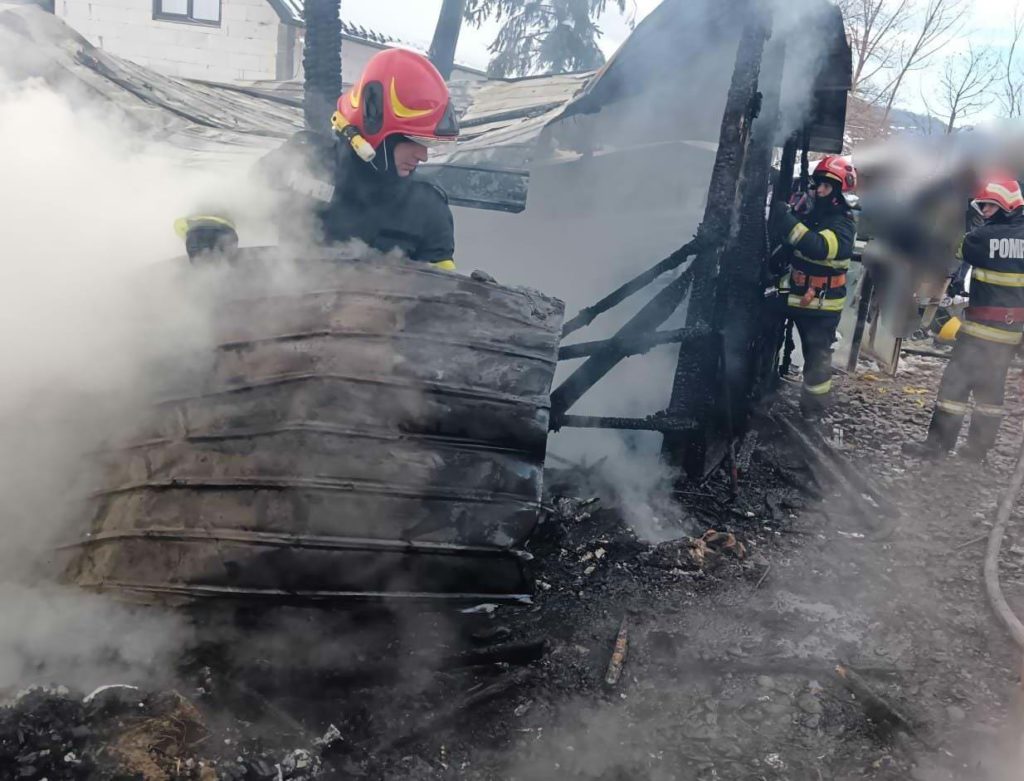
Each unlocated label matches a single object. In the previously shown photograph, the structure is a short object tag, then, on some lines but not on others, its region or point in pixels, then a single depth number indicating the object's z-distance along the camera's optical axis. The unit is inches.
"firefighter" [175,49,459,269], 135.8
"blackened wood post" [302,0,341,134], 276.7
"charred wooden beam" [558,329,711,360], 164.6
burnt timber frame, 168.1
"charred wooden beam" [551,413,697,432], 164.0
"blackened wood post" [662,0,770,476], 168.6
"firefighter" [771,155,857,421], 226.4
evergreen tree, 743.1
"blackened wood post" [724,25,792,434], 186.1
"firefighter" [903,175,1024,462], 205.0
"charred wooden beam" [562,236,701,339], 180.1
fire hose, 137.4
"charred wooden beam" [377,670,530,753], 101.4
